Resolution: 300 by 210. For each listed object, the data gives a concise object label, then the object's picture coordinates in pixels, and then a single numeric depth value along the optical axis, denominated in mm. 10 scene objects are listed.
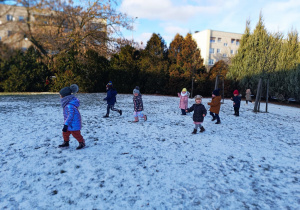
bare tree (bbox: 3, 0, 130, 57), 17719
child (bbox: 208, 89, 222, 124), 7450
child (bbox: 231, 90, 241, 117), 9088
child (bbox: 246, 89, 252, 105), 14930
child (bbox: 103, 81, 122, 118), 7855
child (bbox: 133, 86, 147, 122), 7182
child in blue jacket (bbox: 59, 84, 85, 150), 4176
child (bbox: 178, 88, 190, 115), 9055
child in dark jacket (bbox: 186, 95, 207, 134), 5941
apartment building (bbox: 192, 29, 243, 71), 44812
